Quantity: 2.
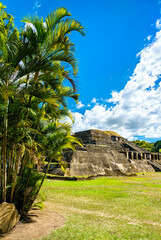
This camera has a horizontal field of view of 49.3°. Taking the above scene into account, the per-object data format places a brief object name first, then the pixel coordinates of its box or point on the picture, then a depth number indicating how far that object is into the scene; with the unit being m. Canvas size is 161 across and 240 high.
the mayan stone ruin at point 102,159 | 18.48
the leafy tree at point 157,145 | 59.17
